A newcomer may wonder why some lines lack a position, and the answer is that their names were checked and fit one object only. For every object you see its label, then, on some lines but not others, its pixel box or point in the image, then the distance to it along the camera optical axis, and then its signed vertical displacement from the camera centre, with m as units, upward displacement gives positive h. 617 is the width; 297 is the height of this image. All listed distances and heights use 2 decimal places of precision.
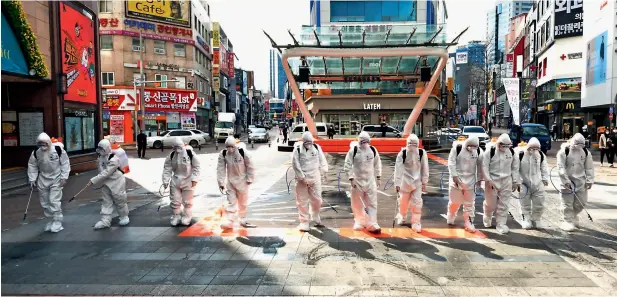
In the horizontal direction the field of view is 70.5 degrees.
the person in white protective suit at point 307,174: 7.68 -0.87
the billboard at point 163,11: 39.44 +10.72
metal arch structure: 18.69 +3.15
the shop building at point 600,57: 29.14 +4.81
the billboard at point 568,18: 40.44 +10.06
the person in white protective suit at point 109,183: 8.02 -1.06
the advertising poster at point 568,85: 41.63 +3.84
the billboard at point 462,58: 100.06 +15.57
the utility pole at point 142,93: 31.32 +2.45
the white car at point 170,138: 30.88 -0.94
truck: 38.25 -0.05
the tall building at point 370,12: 44.53 +11.64
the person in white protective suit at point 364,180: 7.46 -0.94
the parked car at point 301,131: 28.56 -0.39
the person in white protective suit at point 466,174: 7.53 -0.86
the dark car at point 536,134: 23.66 -0.52
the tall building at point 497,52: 104.14 +21.56
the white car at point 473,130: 27.52 -0.34
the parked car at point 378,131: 25.89 -0.37
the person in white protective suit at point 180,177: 8.13 -0.96
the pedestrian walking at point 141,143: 23.90 -0.95
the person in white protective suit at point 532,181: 7.74 -1.00
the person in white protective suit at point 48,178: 7.90 -0.94
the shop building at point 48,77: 13.73 +1.70
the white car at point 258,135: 37.00 -0.82
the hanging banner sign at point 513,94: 21.25 +1.50
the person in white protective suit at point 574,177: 7.72 -0.93
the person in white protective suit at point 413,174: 7.60 -0.86
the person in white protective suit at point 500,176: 7.52 -0.88
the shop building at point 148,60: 39.00 +6.14
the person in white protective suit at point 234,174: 7.89 -0.89
